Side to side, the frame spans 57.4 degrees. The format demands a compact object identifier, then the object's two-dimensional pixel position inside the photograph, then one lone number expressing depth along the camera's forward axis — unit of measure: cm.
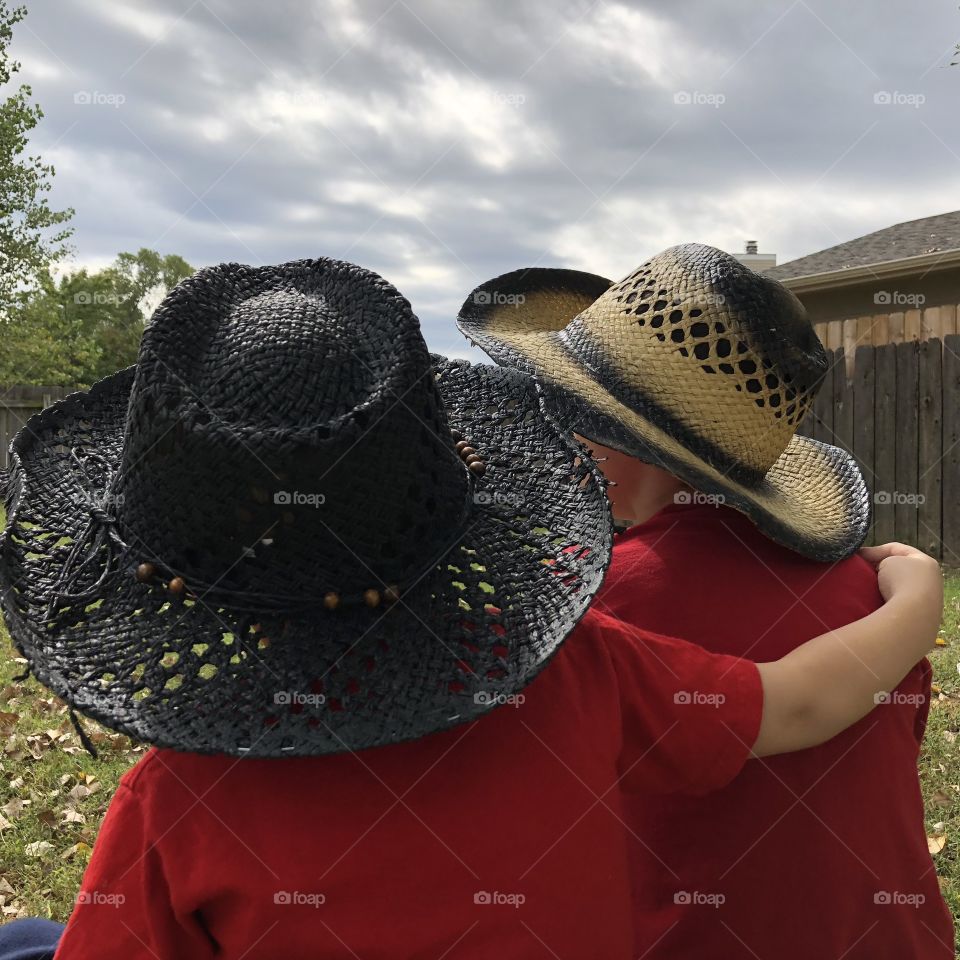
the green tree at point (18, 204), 2359
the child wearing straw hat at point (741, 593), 159
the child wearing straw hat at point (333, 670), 99
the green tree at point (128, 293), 4753
